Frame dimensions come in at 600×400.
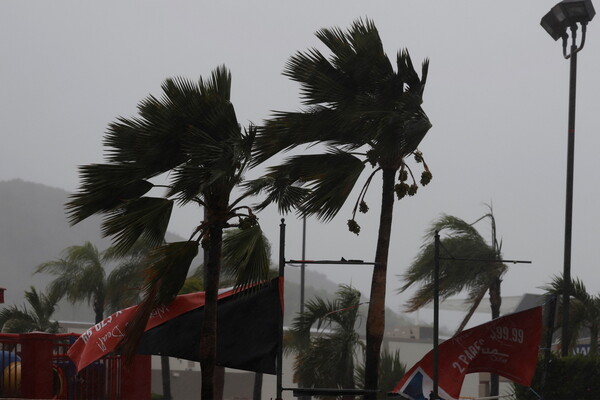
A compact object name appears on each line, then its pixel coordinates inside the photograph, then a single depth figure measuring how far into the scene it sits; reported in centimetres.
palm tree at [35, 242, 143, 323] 4828
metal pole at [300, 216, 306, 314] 5528
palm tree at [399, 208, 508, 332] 3425
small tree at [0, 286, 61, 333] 4619
